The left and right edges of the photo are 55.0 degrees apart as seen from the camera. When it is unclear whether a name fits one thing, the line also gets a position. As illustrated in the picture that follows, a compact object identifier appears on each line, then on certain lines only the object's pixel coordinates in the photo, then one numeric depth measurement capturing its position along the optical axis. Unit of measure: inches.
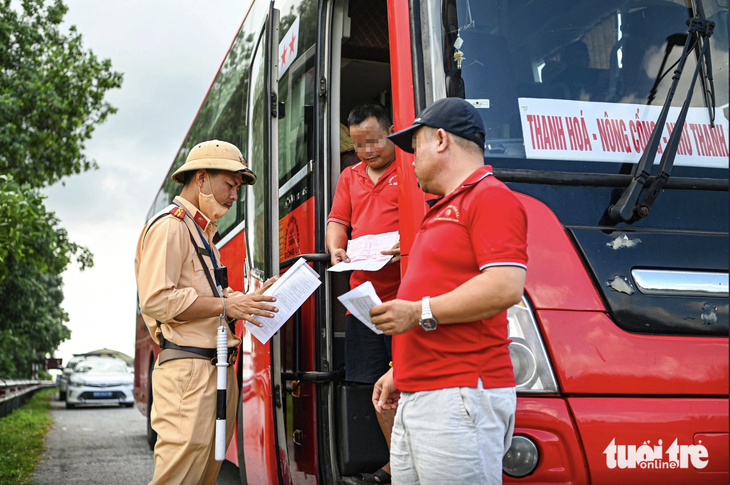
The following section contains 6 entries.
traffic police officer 114.3
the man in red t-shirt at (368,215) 125.1
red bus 91.5
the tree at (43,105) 566.9
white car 799.1
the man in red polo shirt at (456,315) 76.2
